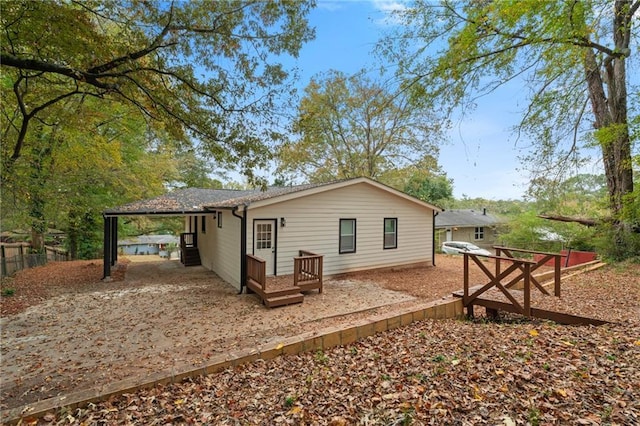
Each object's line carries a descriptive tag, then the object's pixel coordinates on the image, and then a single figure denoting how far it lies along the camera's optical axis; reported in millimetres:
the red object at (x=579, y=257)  12109
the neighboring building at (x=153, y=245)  34312
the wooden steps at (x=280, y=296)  6441
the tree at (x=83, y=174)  8055
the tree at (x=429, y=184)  19984
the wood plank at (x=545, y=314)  4218
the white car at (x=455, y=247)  20016
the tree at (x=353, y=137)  19297
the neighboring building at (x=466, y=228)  24734
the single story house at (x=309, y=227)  8496
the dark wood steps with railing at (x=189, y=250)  12180
